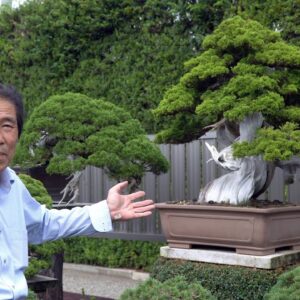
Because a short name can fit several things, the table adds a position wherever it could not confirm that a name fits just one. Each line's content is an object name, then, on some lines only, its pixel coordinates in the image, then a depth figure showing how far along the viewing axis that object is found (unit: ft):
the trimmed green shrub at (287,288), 12.19
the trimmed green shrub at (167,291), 12.19
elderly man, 6.59
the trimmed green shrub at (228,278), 15.37
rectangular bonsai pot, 15.99
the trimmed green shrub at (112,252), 25.44
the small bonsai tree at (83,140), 17.83
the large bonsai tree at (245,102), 15.84
